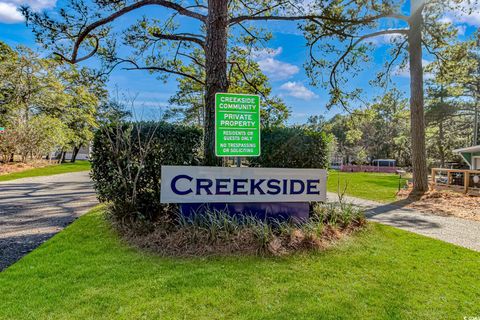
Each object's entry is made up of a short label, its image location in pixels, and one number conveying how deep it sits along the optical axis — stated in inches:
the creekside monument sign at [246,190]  173.6
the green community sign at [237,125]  183.9
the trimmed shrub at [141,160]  189.2
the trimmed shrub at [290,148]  201.6
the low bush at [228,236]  154.9
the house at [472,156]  638.5
